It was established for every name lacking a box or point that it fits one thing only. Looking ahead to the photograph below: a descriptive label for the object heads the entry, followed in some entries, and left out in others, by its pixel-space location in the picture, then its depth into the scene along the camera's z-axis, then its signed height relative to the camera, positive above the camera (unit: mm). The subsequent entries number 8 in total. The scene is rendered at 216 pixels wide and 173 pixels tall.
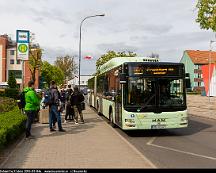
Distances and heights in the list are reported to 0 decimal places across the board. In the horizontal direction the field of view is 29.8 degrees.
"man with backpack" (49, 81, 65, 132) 15008 -593
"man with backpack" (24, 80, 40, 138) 13031 -523
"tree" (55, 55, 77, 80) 97438 +5577
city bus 13898 -199
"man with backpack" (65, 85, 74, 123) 19461 -1020
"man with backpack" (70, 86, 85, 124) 18609 -502
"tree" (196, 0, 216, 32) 22547 +4370
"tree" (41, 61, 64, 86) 94062 +3940
